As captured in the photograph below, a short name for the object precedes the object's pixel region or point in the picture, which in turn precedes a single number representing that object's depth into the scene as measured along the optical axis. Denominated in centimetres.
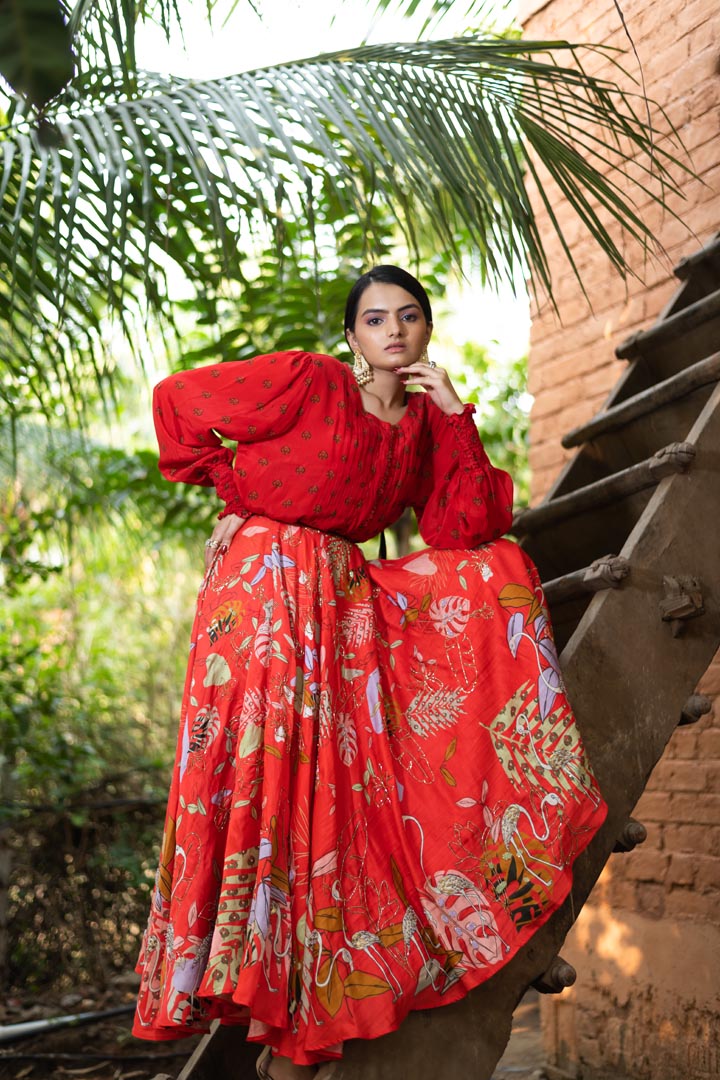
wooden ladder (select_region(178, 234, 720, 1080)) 174
